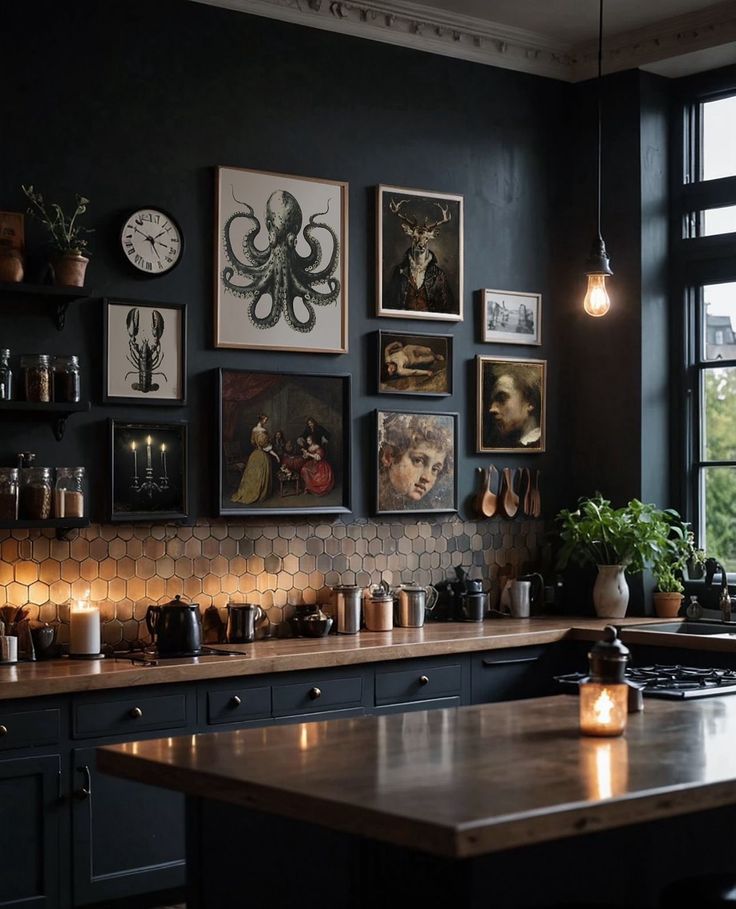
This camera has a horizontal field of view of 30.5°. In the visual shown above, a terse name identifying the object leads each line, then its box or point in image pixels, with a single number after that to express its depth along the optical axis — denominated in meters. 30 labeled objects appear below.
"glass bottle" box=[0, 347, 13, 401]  5.14
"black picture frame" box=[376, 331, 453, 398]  6.40
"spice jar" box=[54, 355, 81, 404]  5.27
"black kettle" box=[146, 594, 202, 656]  5.32
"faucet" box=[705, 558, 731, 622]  6.40
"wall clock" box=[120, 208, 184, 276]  5.63
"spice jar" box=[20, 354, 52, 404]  5.19
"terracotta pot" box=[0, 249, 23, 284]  5.18
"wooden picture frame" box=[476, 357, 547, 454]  6.80
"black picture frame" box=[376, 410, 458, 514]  6.41
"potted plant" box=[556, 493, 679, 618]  6.55
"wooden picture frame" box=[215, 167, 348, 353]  5.91
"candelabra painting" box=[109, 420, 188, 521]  5.54
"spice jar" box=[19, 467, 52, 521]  5.15
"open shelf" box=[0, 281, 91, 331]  5.16
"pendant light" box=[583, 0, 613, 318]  5.10
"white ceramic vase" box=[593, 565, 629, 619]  6.61
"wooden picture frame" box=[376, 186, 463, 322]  6.42
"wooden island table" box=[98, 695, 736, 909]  2.58
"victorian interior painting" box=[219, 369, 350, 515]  5.88
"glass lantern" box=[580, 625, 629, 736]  3.38
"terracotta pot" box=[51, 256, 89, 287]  5.28
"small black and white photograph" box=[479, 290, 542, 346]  6.81
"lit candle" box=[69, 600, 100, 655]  5.25
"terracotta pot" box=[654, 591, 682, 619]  6.65
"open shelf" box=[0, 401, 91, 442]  5.10
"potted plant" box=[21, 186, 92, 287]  5.29
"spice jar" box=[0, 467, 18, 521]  5.08
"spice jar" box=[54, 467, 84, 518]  5.23
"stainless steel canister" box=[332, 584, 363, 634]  6.06
